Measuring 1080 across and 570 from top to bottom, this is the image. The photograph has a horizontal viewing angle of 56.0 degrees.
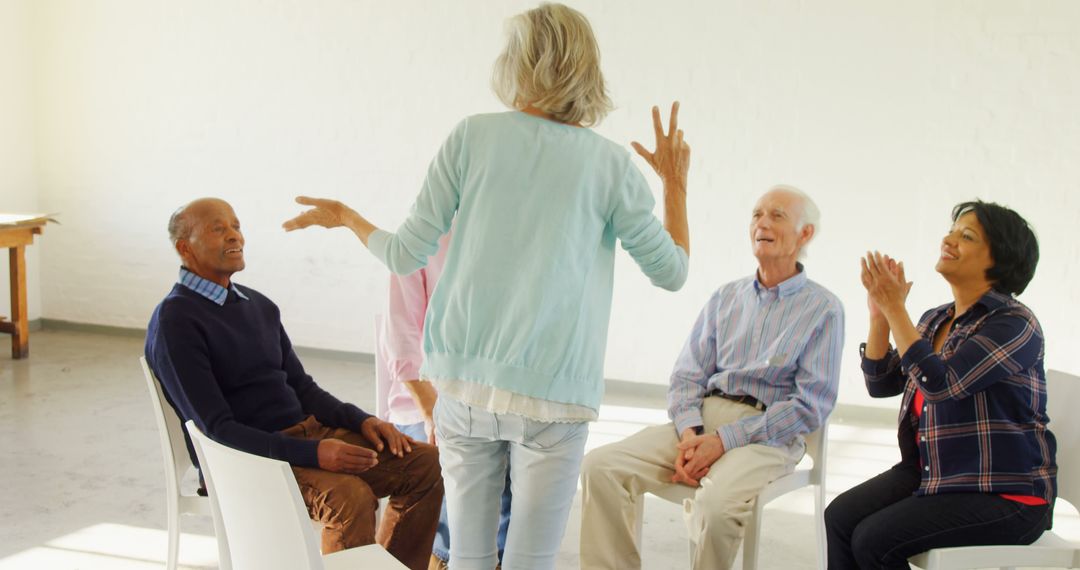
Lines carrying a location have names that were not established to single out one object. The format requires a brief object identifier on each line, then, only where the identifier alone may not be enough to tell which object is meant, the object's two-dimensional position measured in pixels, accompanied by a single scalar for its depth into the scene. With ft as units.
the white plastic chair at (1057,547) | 7.25
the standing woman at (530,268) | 5.86
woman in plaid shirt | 7.27
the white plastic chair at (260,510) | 5.24
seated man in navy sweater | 7.72
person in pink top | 8.67
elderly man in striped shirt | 8.36
